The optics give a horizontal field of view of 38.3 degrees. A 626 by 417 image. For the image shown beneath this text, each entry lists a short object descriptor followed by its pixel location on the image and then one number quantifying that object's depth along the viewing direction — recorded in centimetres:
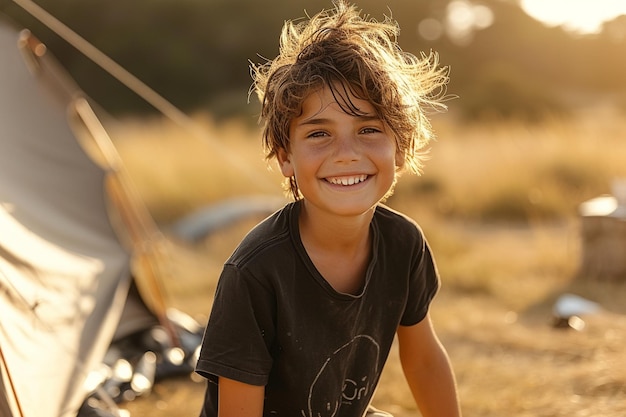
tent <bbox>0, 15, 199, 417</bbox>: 267
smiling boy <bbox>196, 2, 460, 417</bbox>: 193
